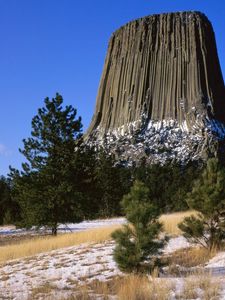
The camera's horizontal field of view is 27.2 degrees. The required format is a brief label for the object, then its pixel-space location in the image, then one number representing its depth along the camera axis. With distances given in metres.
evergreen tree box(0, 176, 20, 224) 60.35
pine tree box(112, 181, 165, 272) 10.63
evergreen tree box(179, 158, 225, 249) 14.10
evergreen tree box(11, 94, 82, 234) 28.19
